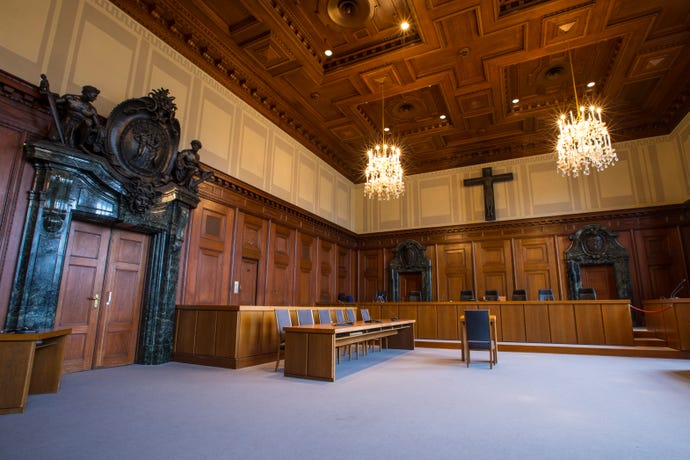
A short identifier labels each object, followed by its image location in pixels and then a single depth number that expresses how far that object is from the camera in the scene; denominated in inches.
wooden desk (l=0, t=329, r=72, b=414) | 121.0
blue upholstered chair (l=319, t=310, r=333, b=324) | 253.8
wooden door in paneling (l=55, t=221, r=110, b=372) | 190.9
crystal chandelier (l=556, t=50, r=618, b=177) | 244.5
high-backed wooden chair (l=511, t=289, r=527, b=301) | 356.5
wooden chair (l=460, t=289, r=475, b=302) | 373.7
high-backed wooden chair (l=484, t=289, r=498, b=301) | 368.5
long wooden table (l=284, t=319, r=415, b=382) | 180.1
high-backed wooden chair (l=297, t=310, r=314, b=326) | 233.0
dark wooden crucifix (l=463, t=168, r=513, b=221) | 429.7
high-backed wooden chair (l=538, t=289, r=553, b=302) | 348.2
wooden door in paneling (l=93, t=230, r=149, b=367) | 206.7
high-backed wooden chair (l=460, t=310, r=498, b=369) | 223.3
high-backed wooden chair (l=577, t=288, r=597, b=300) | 322.9
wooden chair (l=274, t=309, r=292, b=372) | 211.8
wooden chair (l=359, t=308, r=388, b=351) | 301.1
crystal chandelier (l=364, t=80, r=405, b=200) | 285.7
